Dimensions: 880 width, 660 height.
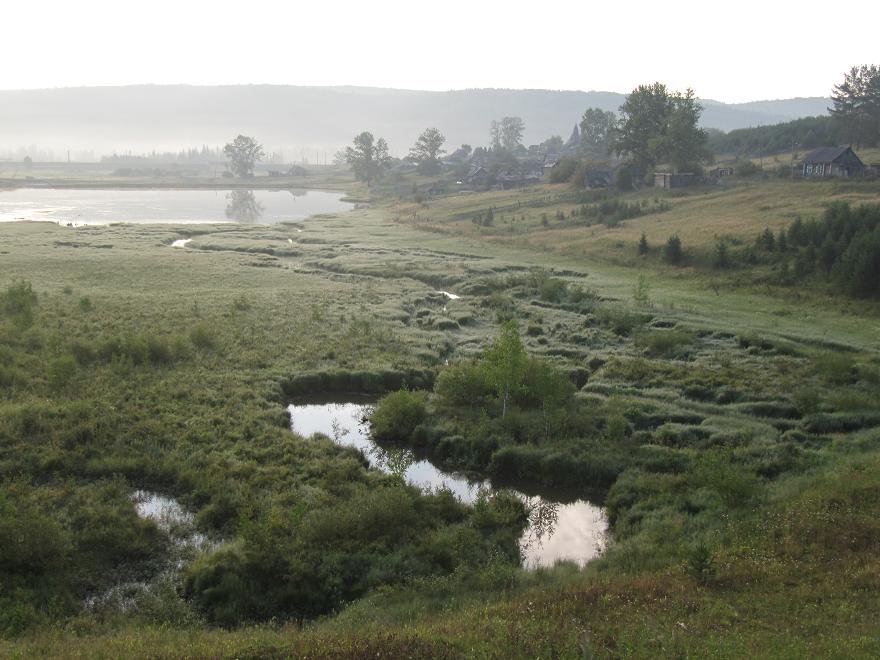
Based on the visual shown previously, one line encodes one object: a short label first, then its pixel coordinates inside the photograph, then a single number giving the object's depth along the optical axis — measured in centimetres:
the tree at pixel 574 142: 18488
